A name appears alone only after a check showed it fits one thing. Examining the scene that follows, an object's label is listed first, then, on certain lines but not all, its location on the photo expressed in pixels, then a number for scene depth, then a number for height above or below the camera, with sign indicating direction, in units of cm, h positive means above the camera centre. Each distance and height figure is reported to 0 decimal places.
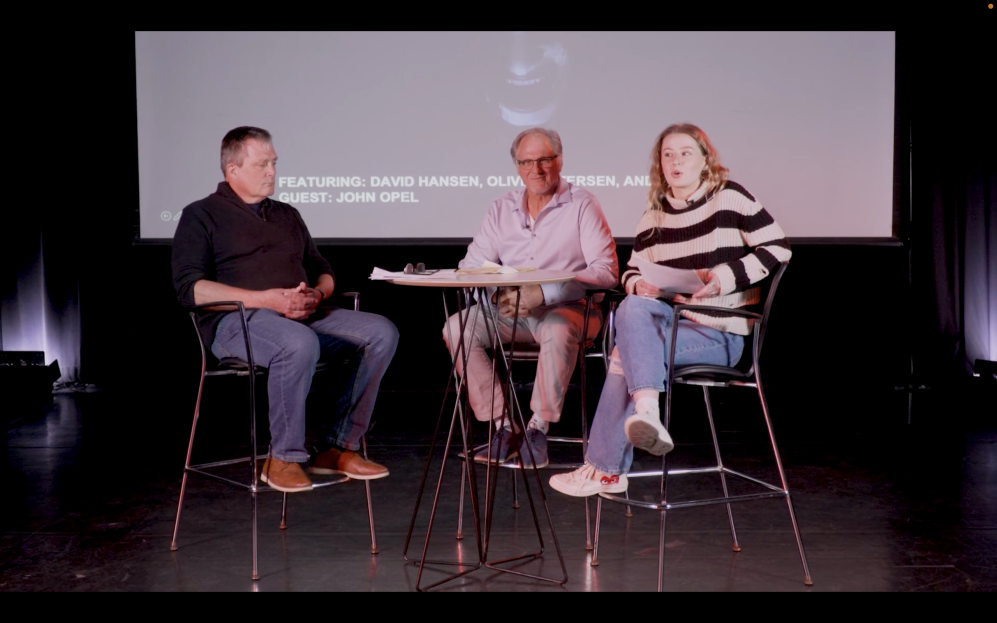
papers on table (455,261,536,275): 259 +7
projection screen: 529 +102
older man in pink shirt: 330 +13
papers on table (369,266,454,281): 252 +6
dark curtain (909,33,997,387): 531 +47
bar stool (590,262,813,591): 240 -23
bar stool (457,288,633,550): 293 -19
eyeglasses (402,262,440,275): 263 +8
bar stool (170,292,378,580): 262 -25
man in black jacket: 275 -4
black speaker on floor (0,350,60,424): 489 -44
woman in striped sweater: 253 +2
